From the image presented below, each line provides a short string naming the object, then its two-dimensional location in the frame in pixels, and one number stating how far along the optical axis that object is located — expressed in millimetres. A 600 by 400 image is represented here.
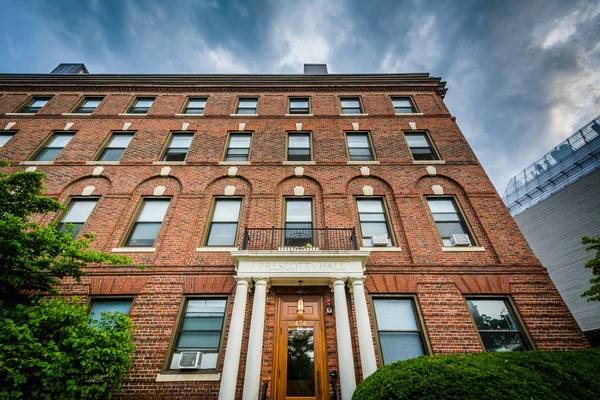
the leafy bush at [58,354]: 4293
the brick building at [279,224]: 6488
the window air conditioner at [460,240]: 8172
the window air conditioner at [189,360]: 6141
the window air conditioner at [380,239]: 8125
